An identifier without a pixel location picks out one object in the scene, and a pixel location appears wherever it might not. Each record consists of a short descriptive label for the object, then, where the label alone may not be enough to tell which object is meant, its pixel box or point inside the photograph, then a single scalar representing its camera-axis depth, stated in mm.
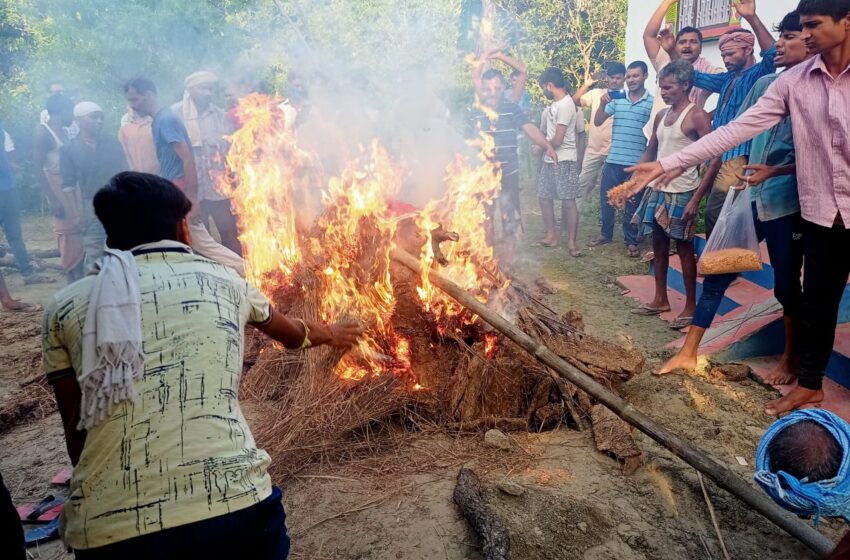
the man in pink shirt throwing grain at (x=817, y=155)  3256
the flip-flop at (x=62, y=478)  3674
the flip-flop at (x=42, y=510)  3332
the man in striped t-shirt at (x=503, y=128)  8875
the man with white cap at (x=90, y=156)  6668
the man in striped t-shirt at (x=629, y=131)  8117
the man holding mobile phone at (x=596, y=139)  9031
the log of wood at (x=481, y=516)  2512
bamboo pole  2617
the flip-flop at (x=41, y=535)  3109
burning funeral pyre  3777
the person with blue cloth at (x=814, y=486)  1851
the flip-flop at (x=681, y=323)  5652
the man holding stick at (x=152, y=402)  1655
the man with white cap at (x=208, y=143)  7078
